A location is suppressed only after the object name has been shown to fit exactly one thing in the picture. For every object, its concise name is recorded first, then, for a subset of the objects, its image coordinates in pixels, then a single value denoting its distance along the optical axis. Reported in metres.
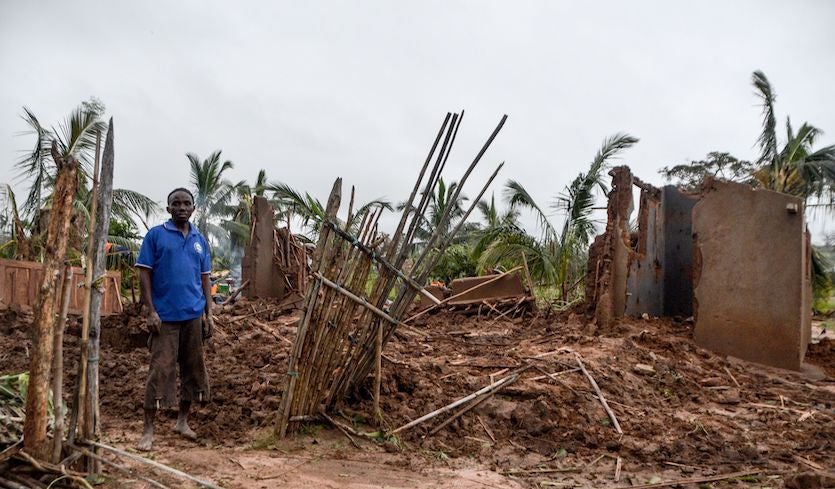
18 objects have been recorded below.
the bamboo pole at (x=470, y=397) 4.20
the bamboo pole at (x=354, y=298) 3.89
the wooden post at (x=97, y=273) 2.81
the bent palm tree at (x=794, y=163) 16.02
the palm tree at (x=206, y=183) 25.56
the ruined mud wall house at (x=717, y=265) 6.50
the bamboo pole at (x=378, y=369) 4.16
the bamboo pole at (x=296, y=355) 3.88
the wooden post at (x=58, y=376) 2.65
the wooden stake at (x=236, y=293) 10.12
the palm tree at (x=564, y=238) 12.95
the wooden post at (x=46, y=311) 2.61
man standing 3.68
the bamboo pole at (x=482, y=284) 9.67
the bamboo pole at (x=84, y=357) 2.75
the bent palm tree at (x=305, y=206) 13.28
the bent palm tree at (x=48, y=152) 12.10
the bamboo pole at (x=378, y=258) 3.83
